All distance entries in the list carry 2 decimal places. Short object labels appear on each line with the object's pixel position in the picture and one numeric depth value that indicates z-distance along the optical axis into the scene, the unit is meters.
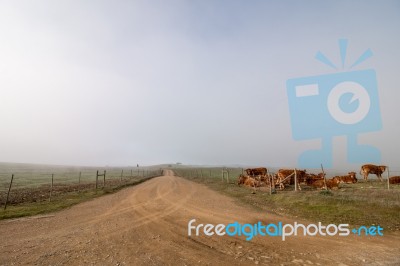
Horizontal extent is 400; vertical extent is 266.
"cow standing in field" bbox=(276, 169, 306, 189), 29.23
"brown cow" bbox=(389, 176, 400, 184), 28.21
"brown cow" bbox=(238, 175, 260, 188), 30.93
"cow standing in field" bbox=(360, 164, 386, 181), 34.28
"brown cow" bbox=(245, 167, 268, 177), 38.75
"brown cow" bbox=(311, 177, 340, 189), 25.31
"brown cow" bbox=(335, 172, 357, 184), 30.88
